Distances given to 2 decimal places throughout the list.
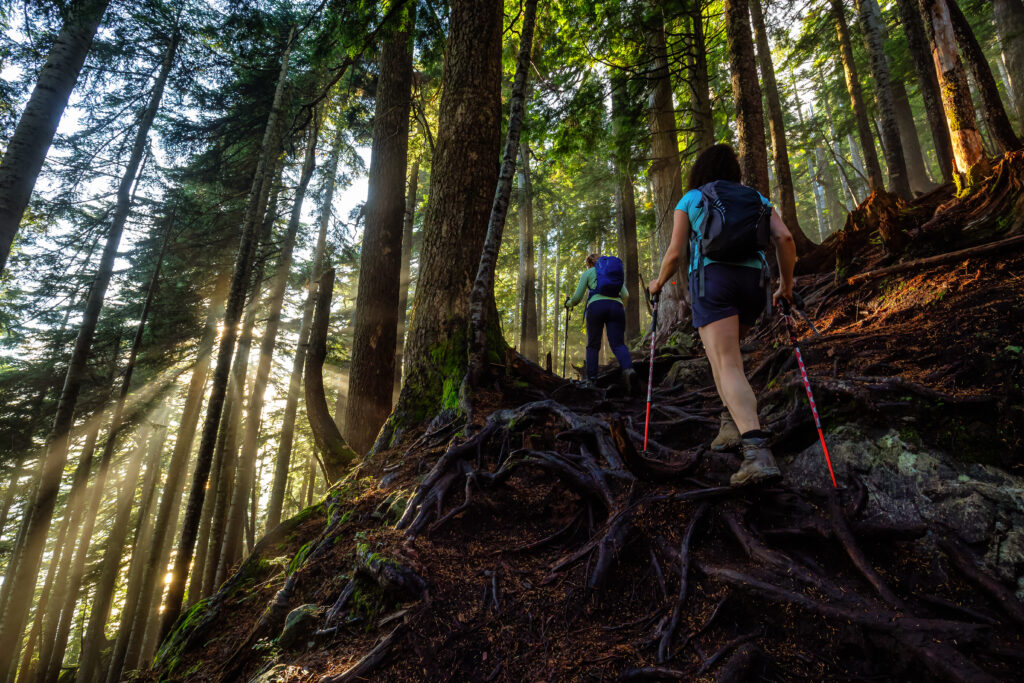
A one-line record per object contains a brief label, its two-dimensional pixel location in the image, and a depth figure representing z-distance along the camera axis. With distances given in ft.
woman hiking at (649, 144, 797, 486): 8.68
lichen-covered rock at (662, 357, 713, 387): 18.19
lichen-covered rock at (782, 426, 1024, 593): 5.82
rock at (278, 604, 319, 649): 7.37
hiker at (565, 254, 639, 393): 20.70
